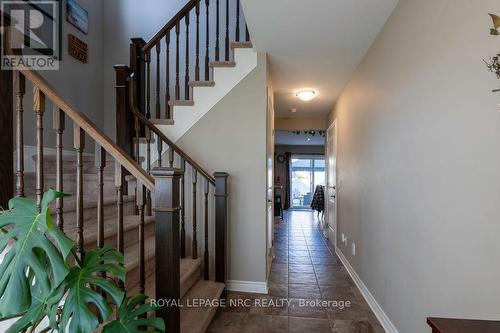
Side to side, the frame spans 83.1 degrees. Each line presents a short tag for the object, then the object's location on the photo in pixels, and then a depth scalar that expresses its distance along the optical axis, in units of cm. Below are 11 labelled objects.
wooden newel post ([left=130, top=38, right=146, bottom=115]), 296
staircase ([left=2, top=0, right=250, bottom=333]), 139
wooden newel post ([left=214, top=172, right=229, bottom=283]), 266
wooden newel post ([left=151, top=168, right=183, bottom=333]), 142
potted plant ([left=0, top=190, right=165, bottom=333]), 94
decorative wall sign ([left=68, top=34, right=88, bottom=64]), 350
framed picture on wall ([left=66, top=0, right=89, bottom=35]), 345
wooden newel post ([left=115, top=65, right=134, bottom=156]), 275
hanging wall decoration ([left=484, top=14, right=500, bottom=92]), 94
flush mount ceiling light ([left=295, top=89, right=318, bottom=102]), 398
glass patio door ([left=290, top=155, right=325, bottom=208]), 1091
